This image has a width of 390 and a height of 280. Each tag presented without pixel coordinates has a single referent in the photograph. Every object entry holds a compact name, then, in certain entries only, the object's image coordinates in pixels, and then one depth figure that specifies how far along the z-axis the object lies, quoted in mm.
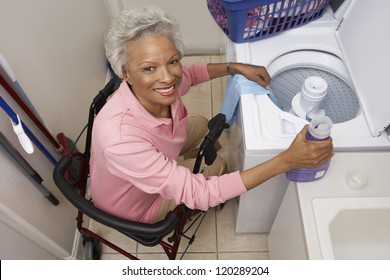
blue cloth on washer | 1340
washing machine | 1181
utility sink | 999
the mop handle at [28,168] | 1158
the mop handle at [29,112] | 1173
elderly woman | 997
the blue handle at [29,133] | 1101
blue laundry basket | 1323
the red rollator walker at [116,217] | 1049
